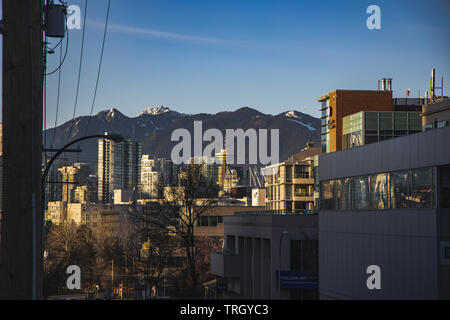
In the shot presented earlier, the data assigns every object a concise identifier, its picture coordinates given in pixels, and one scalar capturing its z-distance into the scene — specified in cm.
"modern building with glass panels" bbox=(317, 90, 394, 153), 11469
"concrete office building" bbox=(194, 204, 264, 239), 10769
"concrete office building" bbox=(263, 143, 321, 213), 13862
